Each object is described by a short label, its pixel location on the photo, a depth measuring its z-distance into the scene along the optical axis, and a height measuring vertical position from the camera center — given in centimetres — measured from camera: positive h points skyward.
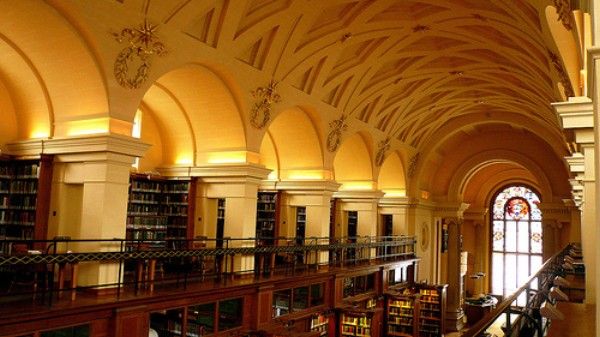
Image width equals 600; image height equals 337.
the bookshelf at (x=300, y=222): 1770 -4
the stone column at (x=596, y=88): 291 +87
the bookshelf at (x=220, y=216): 1375 +4
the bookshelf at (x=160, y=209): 1331 +18
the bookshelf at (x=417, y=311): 1836 -325
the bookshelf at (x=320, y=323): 1407 -287
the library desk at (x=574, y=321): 500 -98
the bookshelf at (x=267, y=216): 1703 +13
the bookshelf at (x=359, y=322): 1476 -294
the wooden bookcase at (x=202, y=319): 1009 -213
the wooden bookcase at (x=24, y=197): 1017 +26
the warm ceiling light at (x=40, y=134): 1065 +162
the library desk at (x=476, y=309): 2588 -413
